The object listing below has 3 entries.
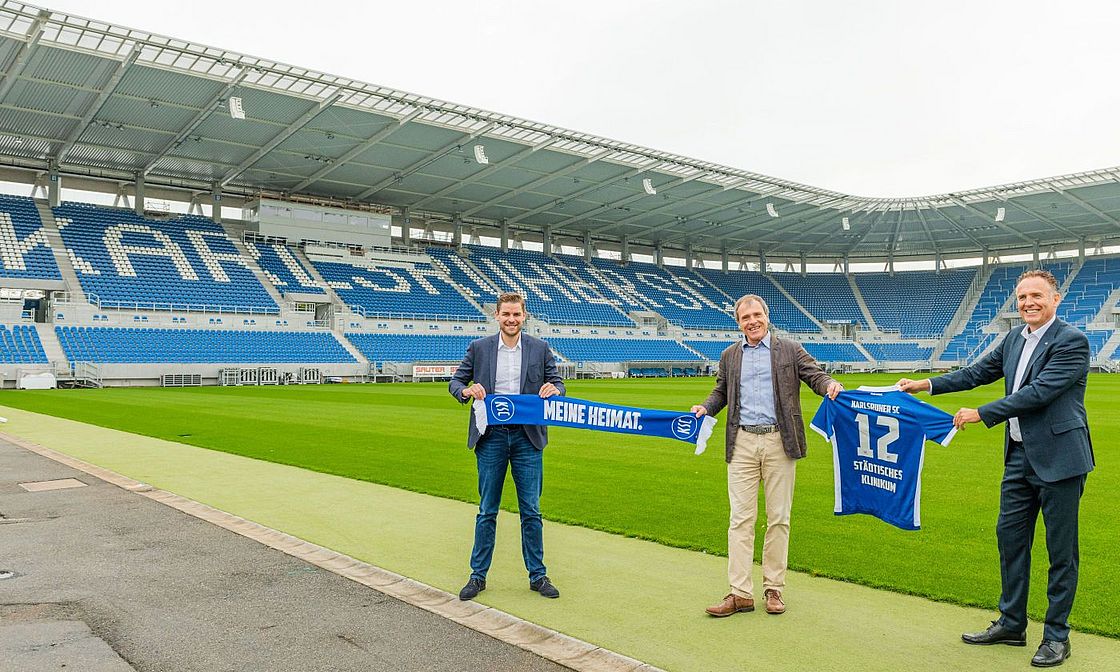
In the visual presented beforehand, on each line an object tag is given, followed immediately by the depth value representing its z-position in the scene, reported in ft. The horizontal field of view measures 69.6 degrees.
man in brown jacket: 16.85
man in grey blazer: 18.17
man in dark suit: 14.12
